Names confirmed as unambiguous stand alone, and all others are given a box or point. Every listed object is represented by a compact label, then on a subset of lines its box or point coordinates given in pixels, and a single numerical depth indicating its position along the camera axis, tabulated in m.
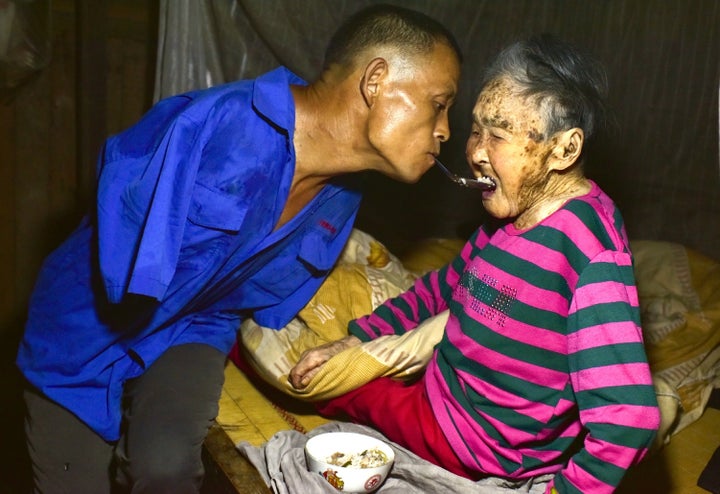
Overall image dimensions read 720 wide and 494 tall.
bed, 1.98
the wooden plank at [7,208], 3.60
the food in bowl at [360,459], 1.69
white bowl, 1.61
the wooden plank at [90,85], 3.32
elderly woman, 1.38
